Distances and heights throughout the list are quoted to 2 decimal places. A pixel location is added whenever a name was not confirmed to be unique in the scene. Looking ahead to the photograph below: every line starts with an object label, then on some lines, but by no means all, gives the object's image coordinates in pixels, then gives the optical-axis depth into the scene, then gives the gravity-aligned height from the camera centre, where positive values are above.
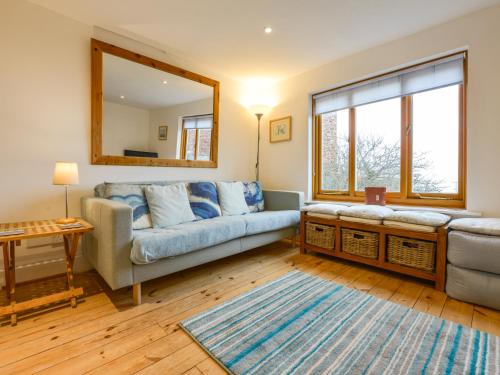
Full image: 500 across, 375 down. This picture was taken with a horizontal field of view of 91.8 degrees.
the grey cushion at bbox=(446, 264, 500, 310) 1.64 -0.72
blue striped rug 1.16 -0.86
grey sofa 1.62 -0.46
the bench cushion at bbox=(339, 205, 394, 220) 2.28 -0.26
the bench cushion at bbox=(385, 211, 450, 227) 1.97 -0.28
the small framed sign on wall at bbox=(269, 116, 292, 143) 3.56 +0.83
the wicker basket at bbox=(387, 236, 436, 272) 1.99 -0.58
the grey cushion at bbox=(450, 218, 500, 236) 1.67 -0.29
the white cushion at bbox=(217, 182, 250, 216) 2.88 -0.18
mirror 2.38 +0.81
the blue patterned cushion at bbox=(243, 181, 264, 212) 3.19 -0.16
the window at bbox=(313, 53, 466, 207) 2.38 +0.56
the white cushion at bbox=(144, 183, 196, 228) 2.21 -0.21
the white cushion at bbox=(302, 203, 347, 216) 2.61 -0.27
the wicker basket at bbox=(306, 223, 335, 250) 2.64 -0.58
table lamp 1.79 +0.06
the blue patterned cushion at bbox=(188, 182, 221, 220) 2.61 -0.18
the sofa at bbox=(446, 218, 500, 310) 1.64 -0.54
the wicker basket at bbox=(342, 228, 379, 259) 2.33 -0.58
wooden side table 1.48 -0.49
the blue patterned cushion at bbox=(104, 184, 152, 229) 2.13 -0.14
